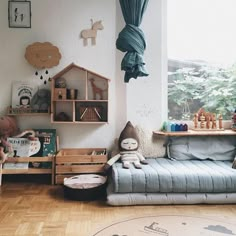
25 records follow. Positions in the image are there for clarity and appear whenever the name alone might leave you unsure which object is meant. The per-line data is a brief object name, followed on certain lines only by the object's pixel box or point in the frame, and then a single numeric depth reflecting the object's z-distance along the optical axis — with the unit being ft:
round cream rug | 6.14
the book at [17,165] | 9.42
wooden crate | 9.19
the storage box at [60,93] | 9.76
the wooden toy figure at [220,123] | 10.25
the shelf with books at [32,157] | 9.42
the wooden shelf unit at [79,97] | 9.77
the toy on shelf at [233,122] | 10.07
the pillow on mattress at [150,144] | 9.89
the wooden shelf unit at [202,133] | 9.64
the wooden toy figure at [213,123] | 10.18
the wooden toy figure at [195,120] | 10.17
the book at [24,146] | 9.53
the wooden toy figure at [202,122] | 10.17
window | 10.62
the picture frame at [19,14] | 9.95
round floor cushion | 8.10
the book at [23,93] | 9.99
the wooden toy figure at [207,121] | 10.18
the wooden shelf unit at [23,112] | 9.79
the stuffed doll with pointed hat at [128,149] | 9.11
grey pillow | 9.83
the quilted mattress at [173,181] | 7.77
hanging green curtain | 8.97
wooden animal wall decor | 10.12
